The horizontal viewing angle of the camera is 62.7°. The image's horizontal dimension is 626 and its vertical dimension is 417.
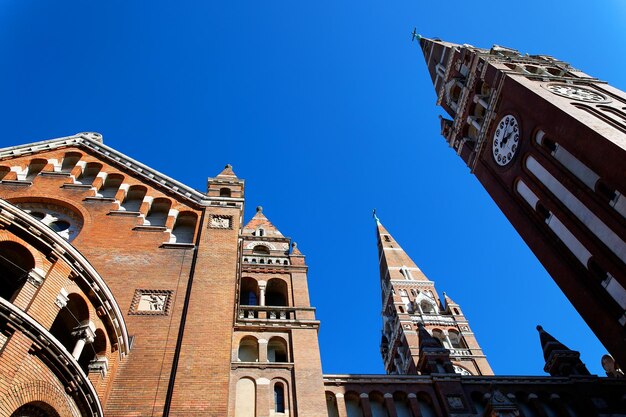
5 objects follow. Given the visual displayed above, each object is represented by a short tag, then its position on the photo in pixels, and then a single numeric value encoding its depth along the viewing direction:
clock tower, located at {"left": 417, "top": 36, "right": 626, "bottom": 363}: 20.59
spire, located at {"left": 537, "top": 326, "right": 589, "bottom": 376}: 21.38
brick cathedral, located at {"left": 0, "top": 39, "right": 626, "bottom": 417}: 11.75
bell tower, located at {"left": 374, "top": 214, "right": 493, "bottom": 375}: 34.31
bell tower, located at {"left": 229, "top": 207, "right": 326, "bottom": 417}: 15.43
